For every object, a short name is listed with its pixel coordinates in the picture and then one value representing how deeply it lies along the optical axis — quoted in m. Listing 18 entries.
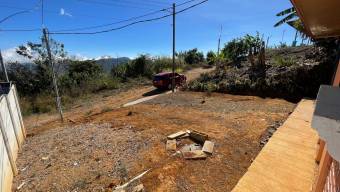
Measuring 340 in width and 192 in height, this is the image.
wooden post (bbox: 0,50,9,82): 10.14
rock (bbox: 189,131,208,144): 5.82
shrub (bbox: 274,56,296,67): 13.10
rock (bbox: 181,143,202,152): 5.46
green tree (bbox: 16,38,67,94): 16.96
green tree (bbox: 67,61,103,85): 19.38
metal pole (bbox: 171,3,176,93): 13.80
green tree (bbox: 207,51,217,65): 27.70
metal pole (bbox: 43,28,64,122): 9.76
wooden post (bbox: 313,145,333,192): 2.33
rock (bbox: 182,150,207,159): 4.99
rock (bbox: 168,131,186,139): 6.07
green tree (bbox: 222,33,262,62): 17.61
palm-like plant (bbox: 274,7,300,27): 13.04
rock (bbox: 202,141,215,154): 5.19
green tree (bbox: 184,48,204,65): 30.45
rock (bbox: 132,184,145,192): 4.03
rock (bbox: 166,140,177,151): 5.54
